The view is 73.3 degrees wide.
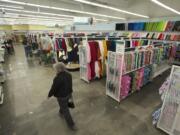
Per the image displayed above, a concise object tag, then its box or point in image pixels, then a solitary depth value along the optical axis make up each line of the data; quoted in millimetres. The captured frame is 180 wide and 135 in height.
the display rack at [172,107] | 2033
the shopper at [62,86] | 2145
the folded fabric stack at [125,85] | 3197
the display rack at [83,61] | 4343
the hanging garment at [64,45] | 6020
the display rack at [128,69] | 3096
